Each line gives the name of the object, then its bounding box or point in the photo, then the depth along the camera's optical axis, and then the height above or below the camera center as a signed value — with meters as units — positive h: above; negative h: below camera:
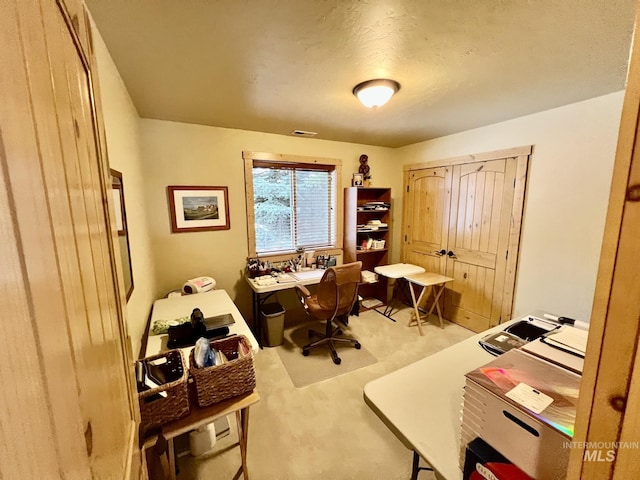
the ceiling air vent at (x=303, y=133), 3.01 +0.88
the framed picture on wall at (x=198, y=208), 2.68 +0.00
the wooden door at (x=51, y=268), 0.24 -0.07
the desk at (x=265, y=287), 2.73 -0.84
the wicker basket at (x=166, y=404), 0.98 -0.77
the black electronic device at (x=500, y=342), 1.34 -0.73
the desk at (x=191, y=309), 1.58 -0.80
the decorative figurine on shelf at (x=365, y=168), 3.70 +0.55
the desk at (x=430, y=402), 0.87 -0.79
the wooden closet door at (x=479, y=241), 2.80 -0.41
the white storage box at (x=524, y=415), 0.61 -0.53
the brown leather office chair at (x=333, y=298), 2.50 -0.94
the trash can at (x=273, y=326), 2.79 -1.29
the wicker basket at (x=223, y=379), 1.10 -0.76
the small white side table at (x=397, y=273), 3.36 -0.87
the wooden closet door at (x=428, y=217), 3.39 -0.15
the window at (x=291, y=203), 3.16 +0.05
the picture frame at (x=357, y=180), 3.67 +0.38
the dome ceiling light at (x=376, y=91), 1.78 +0.82
